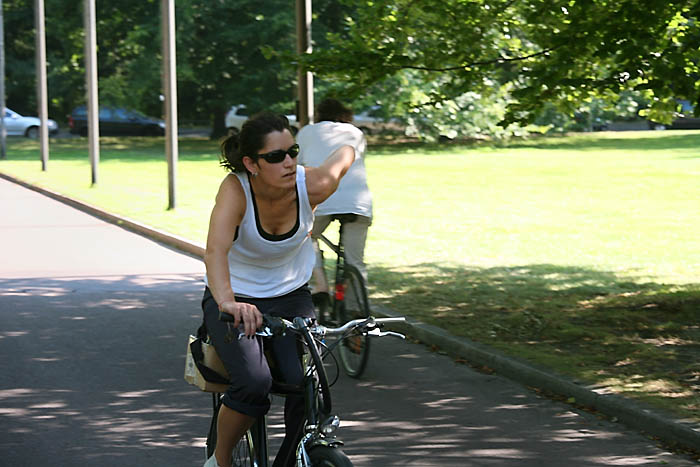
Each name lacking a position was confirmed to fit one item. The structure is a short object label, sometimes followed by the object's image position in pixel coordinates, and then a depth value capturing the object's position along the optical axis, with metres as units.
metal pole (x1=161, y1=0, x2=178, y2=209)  19.59
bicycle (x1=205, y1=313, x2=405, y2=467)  3.89
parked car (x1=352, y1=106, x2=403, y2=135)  48.88
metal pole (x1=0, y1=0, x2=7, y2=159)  37.50
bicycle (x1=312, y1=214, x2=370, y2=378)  7.86
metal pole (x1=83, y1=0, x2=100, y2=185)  25.17
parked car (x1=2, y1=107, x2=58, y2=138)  56.78
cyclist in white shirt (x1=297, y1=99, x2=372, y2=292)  8.32
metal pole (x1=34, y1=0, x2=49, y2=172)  32.03
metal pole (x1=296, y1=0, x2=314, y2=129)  13.88
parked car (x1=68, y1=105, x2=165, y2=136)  56.31
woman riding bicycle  4.18
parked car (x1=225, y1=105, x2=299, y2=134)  48.62
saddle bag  4.39
